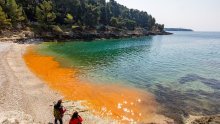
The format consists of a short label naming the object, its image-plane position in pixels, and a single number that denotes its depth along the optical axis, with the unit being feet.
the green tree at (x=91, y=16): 277.66
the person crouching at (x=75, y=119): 38.38
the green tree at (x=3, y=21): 170.51
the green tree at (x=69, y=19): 257.82
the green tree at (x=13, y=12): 193.81
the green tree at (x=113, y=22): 334.14
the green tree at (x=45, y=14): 222.92
